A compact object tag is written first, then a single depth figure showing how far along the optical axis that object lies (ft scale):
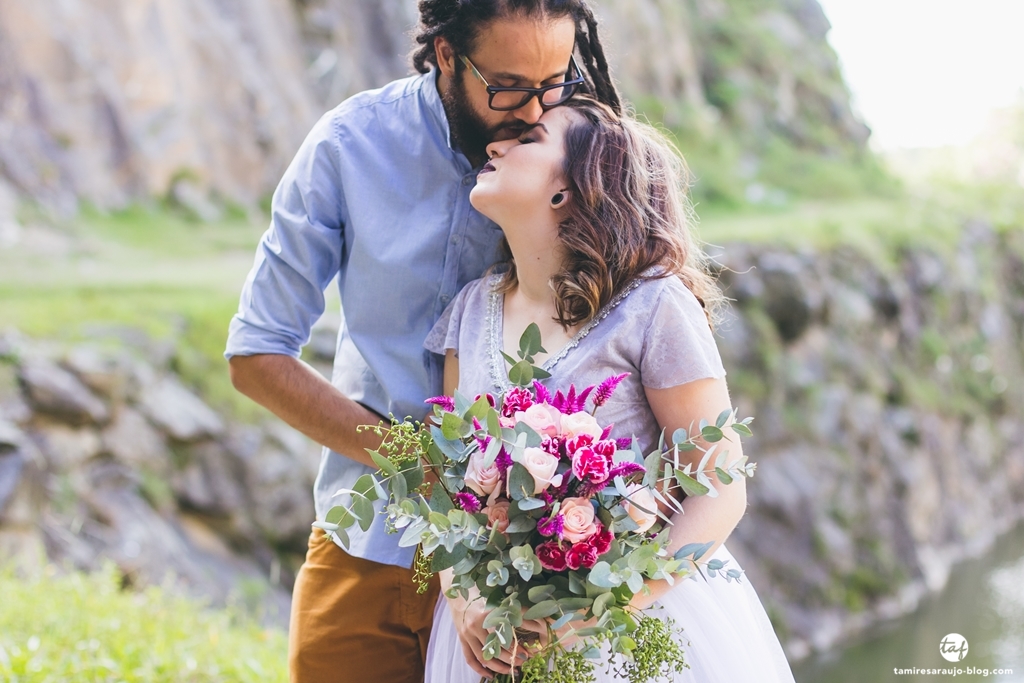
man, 8.26
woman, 7.07
